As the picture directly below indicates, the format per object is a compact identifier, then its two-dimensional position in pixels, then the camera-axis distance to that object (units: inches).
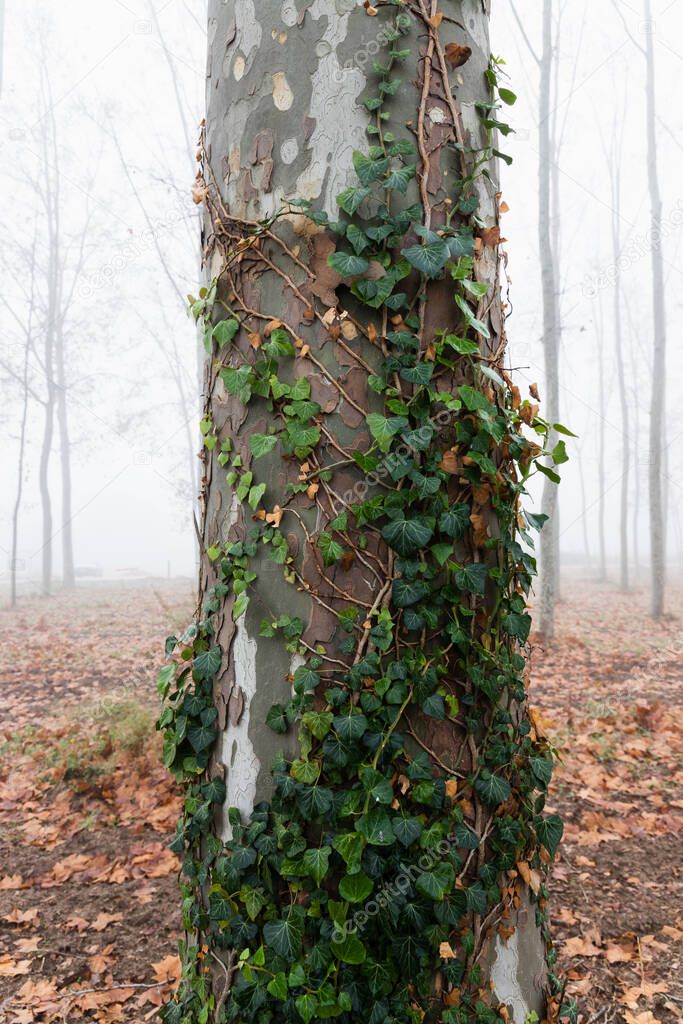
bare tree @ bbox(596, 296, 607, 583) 833.4
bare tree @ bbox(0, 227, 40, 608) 566.6
